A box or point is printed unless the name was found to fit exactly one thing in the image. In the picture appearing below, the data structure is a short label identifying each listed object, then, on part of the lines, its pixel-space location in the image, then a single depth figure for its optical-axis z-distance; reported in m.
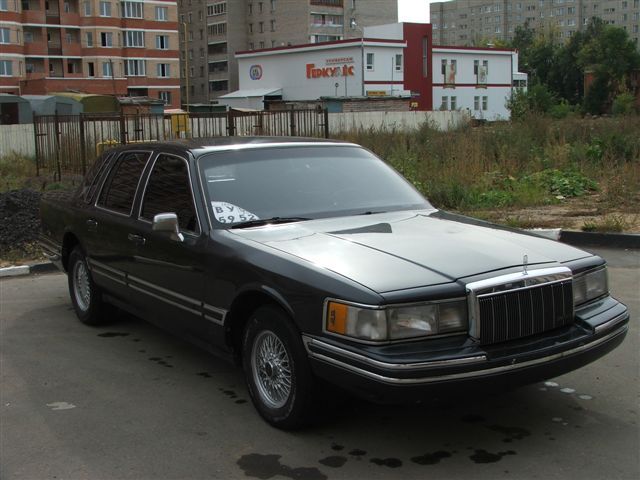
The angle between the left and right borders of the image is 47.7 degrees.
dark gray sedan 3.64
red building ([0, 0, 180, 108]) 77.56
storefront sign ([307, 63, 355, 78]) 71.81
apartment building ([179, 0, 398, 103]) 112.50
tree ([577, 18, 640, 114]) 80.75
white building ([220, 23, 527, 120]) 71.75
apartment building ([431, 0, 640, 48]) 154.75
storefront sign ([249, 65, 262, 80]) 81.25
